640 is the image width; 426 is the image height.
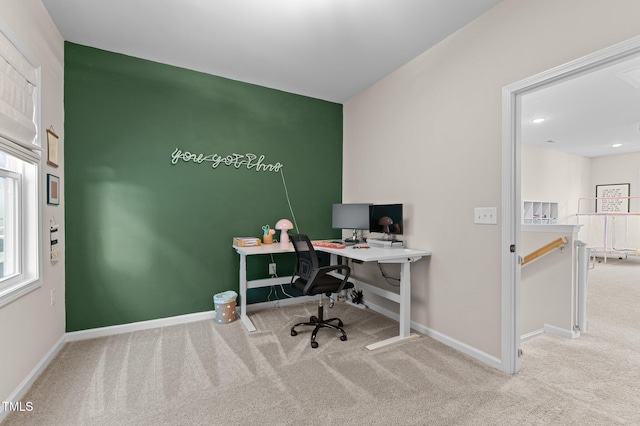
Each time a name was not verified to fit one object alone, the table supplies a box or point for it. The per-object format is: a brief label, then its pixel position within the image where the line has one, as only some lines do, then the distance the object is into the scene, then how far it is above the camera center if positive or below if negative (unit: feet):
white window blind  5.36 +2.21
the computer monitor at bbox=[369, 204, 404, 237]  9.88 -0.32
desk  8.48 -1.80
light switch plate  7.23 -0.13
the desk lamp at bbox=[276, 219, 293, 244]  11.25 -0.66
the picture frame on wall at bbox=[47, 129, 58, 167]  7.45 +1.66
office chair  8.47 -2.16
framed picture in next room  22.74 +0.99
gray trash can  9.91 -3.38
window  5.50 +0.84
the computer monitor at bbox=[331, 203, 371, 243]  10.91 -0.27
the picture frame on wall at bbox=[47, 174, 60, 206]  7.46 +0.55
